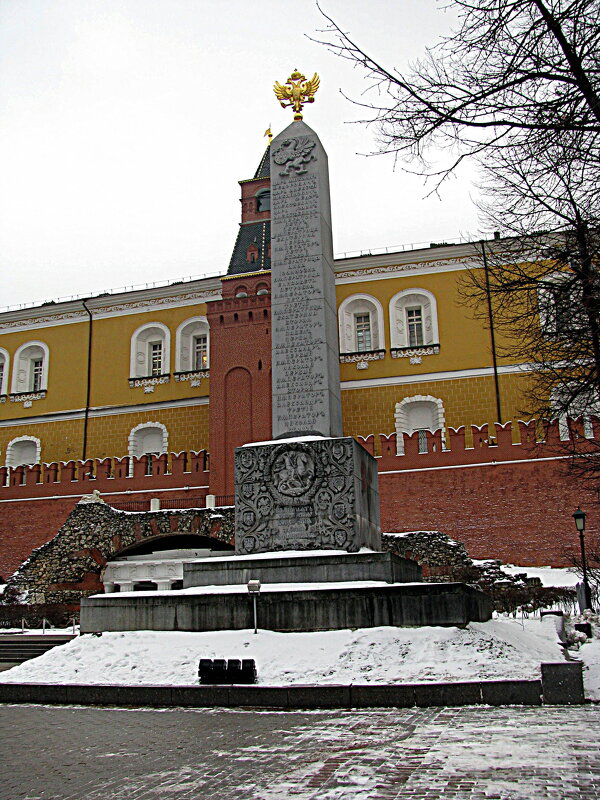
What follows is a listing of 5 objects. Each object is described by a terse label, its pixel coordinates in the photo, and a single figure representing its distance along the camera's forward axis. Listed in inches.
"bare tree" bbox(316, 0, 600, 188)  263.4
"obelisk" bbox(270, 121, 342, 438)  475.2
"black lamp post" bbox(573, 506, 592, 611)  611.2
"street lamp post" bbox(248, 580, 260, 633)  372.8
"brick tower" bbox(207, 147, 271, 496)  1240.8
